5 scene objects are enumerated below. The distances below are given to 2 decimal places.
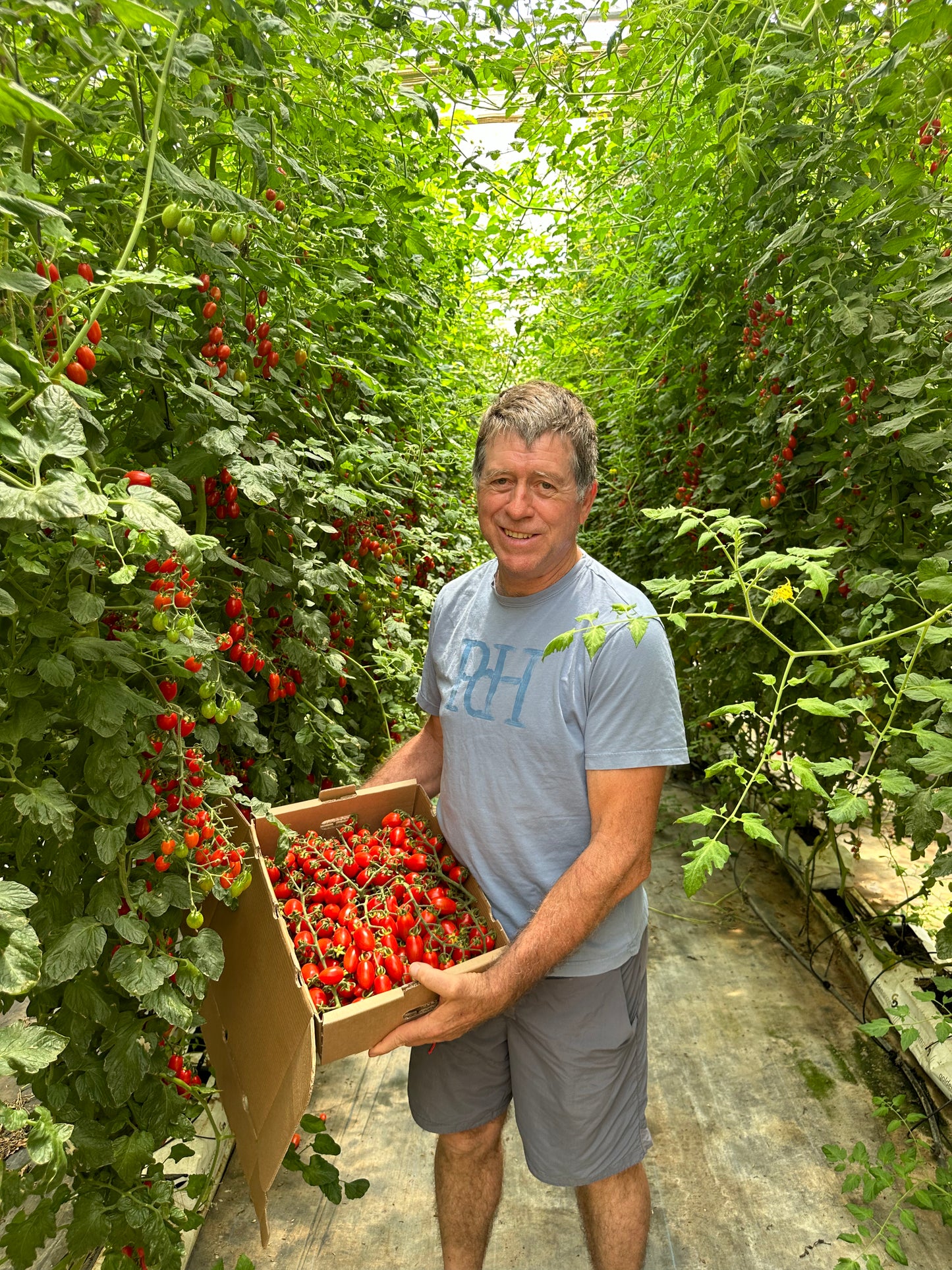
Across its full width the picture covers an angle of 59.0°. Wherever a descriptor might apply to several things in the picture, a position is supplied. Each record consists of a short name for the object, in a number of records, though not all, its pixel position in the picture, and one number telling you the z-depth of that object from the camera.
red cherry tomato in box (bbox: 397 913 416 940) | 1.33
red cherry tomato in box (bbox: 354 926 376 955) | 1.26
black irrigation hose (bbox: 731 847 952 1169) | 2.10
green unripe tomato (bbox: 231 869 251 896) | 1.09
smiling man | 1.44
